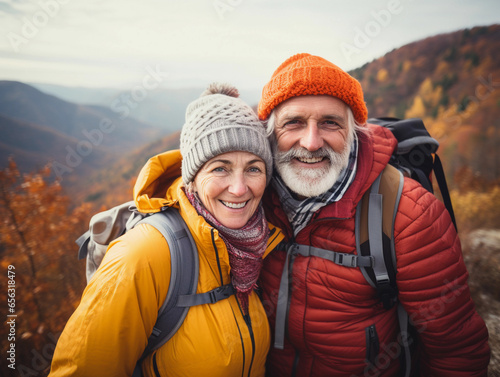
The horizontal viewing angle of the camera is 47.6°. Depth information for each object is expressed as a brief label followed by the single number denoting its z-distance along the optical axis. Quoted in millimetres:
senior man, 895
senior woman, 802
